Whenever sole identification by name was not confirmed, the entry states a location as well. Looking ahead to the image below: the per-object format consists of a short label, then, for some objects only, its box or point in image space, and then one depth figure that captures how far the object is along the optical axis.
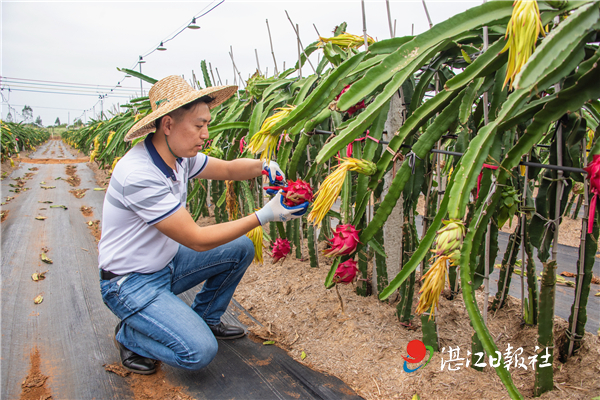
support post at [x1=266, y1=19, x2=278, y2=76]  2.03
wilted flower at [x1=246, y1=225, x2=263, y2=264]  1.65
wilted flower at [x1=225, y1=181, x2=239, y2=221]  2.11
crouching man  1.25
